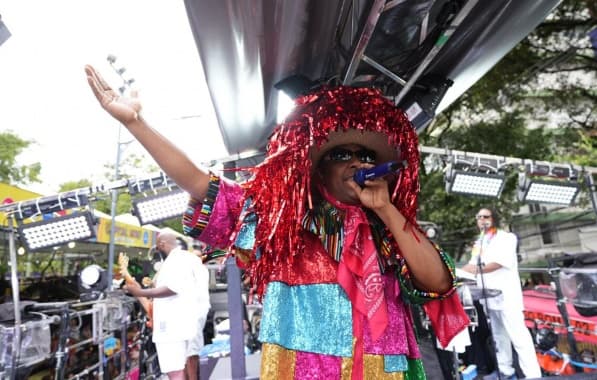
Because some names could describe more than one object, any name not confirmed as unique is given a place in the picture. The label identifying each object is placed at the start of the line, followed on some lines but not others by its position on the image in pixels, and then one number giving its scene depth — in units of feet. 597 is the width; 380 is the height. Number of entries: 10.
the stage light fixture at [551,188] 18.08
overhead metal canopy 4.96
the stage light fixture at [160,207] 16.84
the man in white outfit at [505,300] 12.59
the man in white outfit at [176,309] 11.93
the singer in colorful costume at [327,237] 3.68
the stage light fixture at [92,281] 14.82
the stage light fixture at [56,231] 14.93
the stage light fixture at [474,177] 17.34
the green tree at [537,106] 28.37
